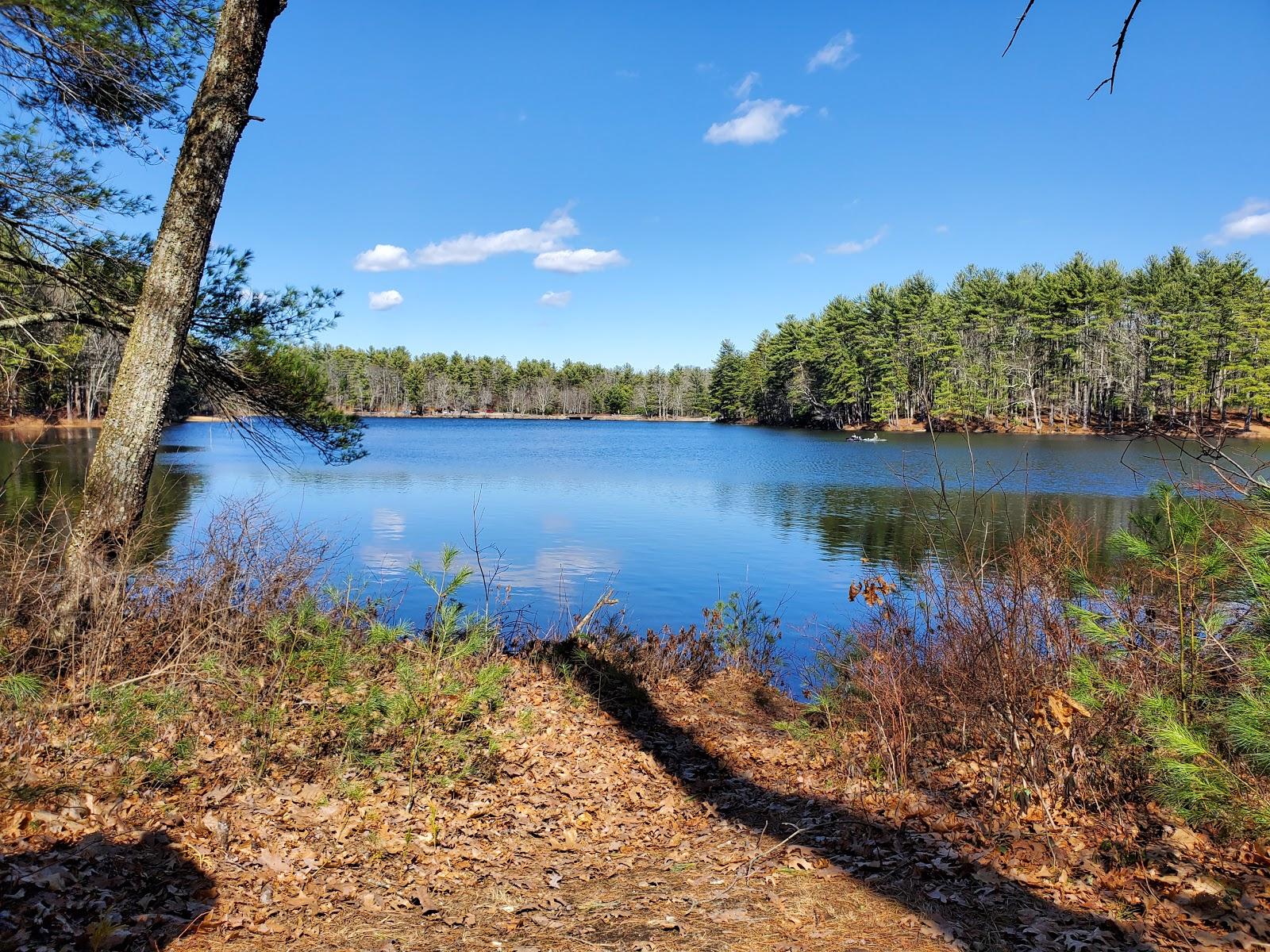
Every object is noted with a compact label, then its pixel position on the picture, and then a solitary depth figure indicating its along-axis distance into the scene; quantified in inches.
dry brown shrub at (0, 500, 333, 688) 205.9
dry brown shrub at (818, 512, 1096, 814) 197.2
